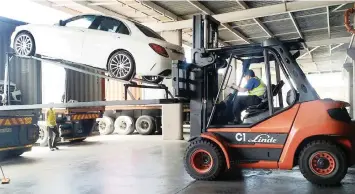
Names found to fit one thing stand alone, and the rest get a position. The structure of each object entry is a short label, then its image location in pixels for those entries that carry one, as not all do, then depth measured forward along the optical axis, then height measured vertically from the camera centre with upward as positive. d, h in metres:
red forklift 5.11 -0.24
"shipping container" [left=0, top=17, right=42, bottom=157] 7.60 +0.30
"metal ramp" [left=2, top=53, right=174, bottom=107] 6.12 +0.53
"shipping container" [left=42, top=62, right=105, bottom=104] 9.32 +0.72
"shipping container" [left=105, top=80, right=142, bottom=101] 15.09 +0.78
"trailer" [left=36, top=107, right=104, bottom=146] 10.93 -0.42
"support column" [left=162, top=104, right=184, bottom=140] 12.69 -0.54
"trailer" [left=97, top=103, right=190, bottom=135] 14.95 -0.49
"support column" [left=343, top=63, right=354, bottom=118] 18.31 +1.58
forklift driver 5.70 +0.28
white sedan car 5.82 +1.13
